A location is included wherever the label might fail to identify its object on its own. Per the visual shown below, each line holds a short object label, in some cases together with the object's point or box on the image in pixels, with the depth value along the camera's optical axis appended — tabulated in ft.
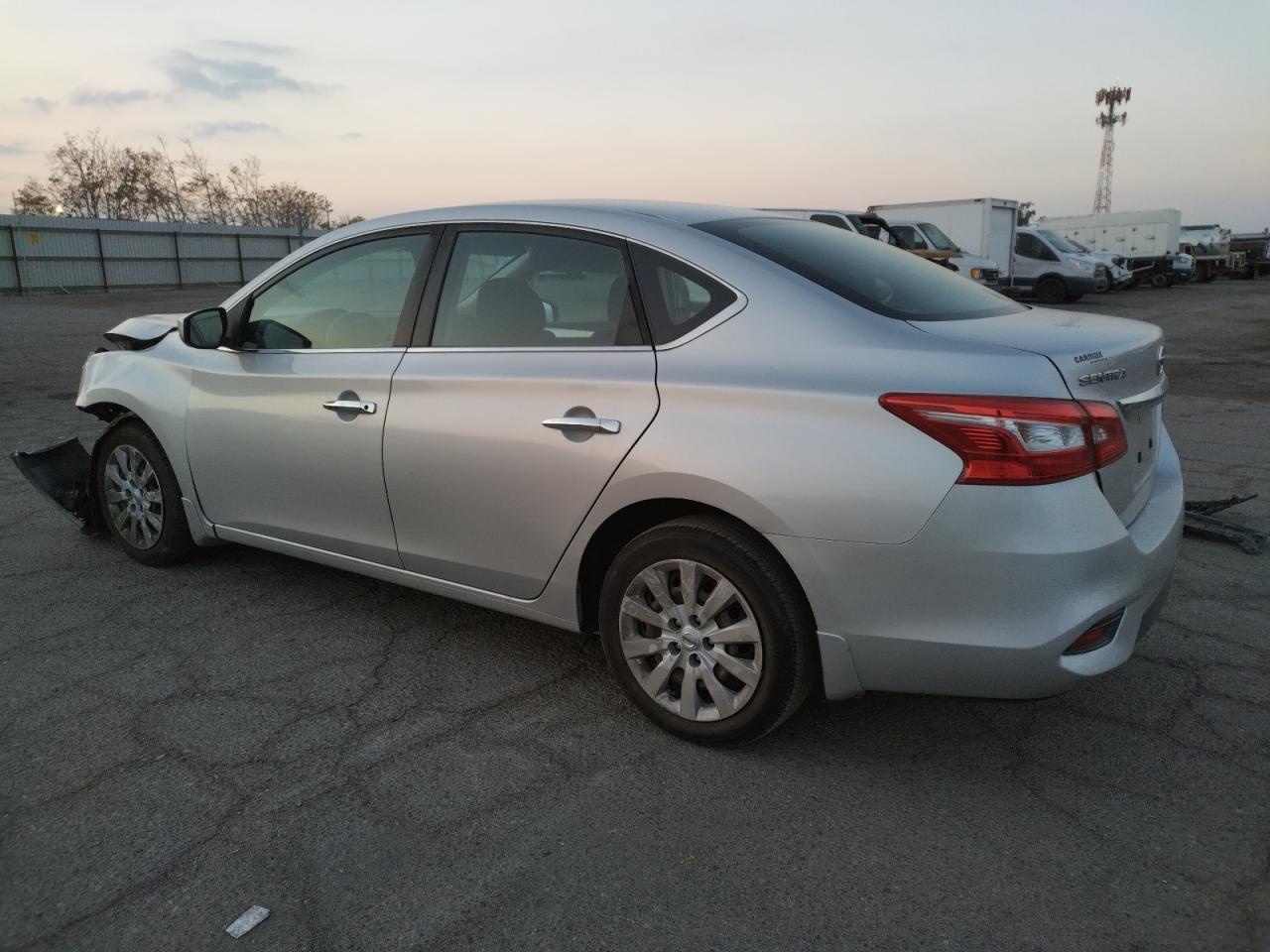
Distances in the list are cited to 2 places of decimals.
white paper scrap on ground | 7.24
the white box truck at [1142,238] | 111.14
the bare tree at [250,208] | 198.49
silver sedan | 8.02
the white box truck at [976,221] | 77.66
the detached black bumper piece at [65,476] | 16.15
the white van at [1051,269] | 80.43
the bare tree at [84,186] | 171.01
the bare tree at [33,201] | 169.07
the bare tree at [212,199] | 188.65
